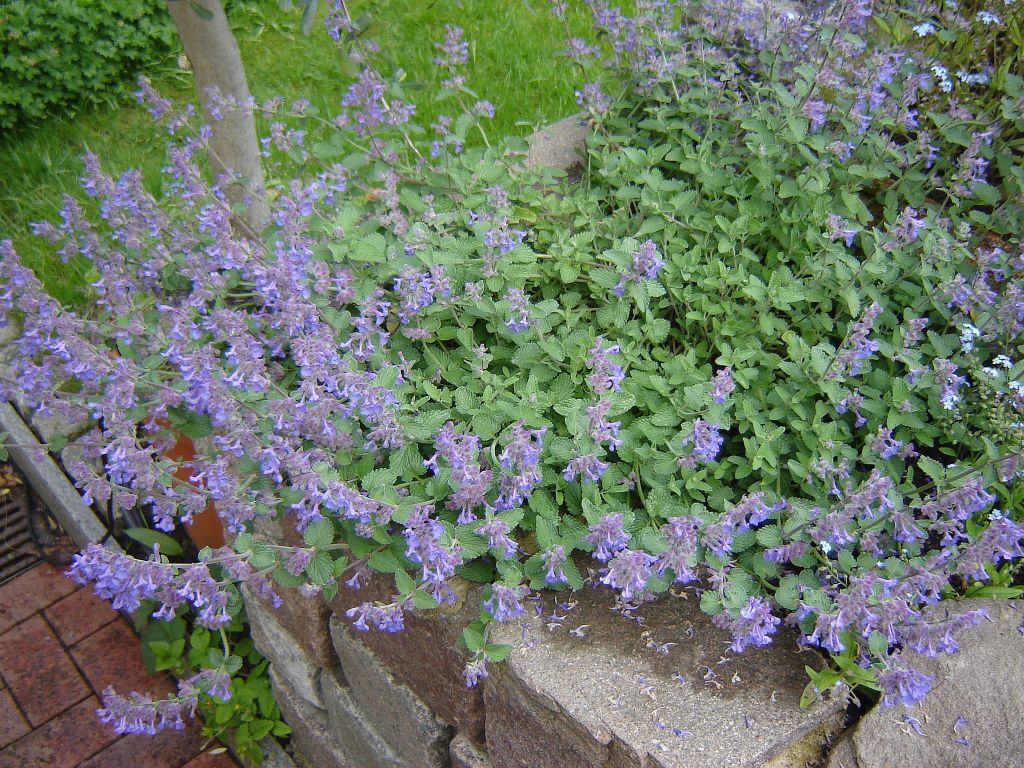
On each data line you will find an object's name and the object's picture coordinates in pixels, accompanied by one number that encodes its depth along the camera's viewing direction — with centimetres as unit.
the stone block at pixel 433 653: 188
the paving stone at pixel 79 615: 322
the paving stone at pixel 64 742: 288
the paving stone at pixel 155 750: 293
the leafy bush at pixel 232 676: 295
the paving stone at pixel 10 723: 293
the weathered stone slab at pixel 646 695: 162
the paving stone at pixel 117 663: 308
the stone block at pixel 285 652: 262
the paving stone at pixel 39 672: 302
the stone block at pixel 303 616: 227
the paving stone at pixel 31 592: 324
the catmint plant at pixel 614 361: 171
